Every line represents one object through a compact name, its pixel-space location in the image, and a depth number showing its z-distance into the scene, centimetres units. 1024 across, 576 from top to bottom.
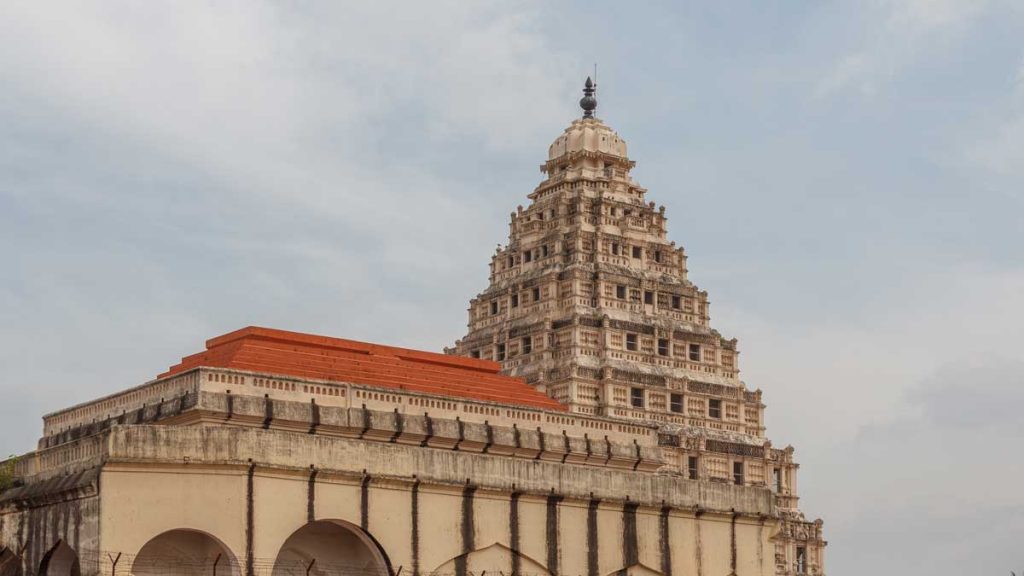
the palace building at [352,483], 5166
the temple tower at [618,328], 9338
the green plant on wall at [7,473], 6496
